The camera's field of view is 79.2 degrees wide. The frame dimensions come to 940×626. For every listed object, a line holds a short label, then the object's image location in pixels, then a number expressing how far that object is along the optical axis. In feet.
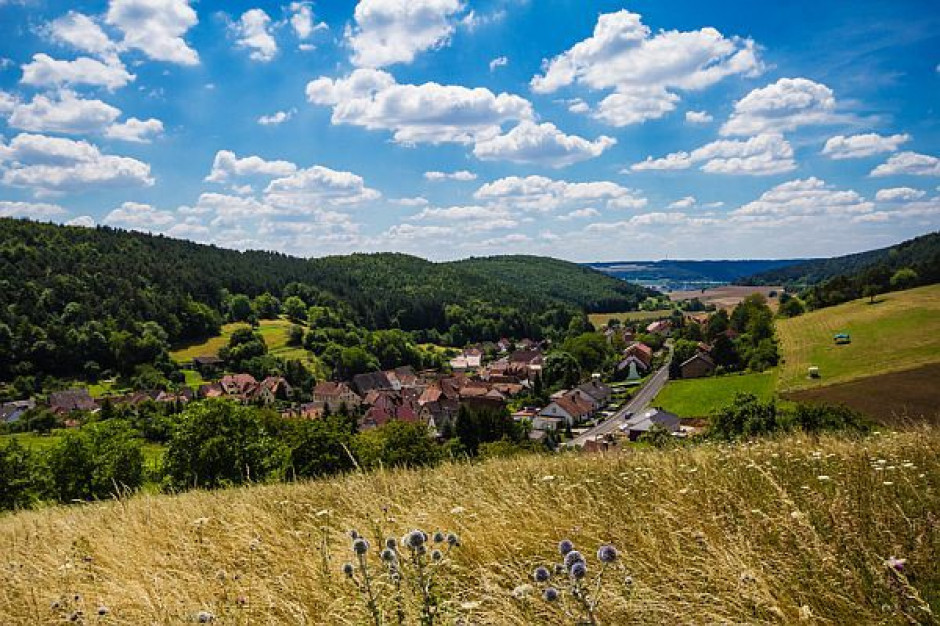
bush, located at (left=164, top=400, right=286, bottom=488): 84.79
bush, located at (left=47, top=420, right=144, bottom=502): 103.30
